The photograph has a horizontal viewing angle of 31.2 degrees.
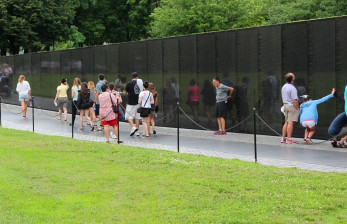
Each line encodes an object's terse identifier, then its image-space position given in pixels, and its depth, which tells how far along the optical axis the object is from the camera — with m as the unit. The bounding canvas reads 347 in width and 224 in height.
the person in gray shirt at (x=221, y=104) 20.58
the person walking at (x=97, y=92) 23.20
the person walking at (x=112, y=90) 19.91
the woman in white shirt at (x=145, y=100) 19.98
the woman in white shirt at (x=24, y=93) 29.13
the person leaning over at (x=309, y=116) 16.98
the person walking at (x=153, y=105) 20.70
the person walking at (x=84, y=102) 23.09
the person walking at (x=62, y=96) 26.05
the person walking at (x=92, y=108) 23.12
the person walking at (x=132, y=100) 21.05
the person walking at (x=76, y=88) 25.31
